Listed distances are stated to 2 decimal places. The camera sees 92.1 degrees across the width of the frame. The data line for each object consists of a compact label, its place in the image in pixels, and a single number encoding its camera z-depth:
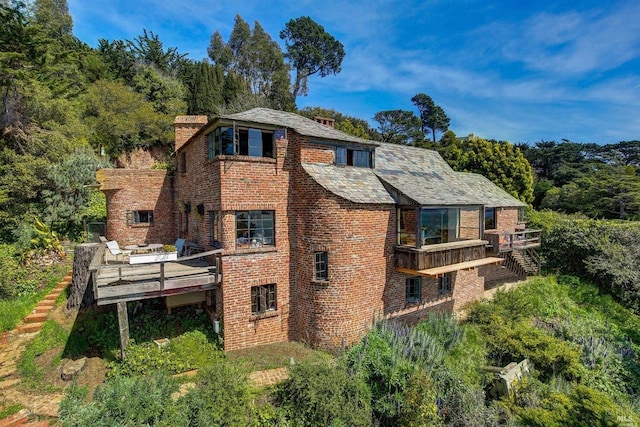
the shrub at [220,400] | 7.45
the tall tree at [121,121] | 28.42
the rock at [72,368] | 9.82
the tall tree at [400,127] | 52.72
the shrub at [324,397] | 8.41
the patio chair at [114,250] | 14.02
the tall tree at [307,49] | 49.31
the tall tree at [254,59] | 43.34
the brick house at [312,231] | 11.50
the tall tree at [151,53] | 42.44
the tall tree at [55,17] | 38.72
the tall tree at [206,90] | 35.50
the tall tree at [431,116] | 59.66
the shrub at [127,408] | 6.54
